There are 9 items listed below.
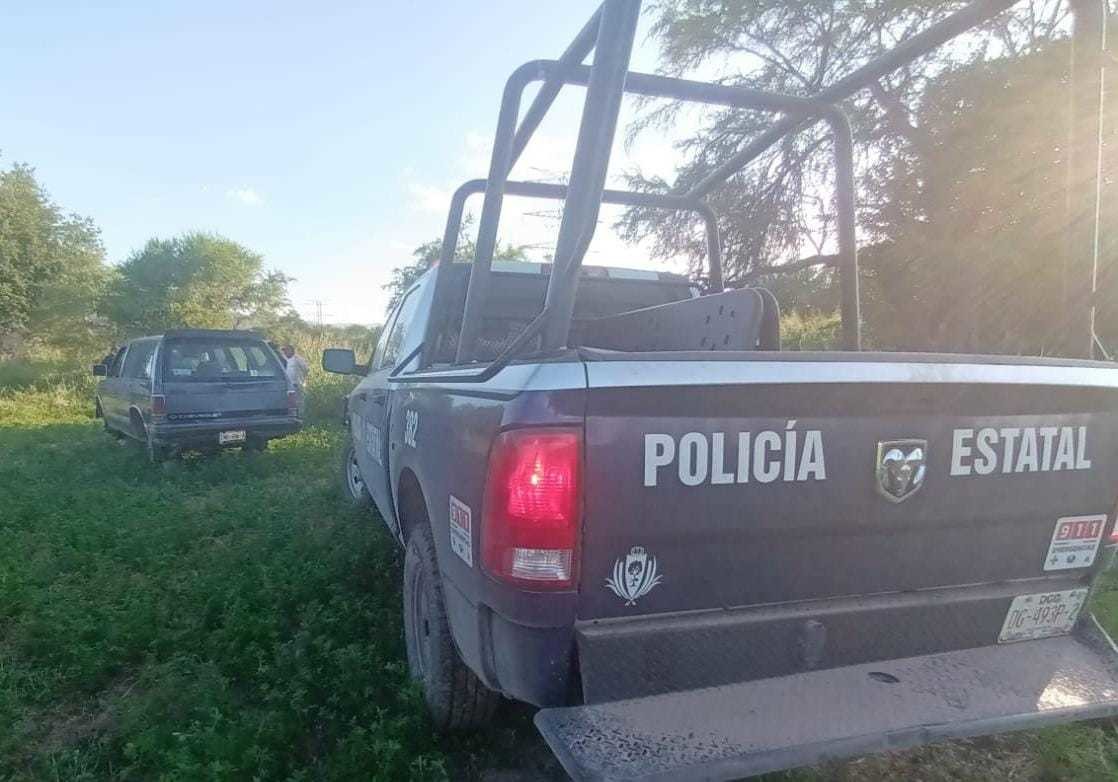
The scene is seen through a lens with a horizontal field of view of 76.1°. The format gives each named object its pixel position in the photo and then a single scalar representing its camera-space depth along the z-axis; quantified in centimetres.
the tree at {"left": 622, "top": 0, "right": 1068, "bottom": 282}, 924
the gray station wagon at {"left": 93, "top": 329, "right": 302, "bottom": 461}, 839
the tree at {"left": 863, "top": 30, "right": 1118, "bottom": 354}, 794
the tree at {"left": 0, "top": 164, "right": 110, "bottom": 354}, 2316
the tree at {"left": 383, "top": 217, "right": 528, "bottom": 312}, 2266
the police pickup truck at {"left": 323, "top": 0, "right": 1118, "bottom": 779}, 181
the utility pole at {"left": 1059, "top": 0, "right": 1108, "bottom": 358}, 260
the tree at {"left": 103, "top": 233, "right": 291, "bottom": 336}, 2462
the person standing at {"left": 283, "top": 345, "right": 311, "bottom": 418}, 1195
